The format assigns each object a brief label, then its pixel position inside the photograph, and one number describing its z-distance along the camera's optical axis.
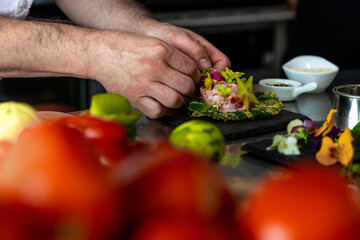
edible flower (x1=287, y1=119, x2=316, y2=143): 1.12
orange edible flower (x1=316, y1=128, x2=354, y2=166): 0.93
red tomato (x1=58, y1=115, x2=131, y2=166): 0.39
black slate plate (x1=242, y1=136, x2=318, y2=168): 1.01
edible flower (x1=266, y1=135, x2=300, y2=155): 1.04
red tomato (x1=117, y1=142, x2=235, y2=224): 0.34
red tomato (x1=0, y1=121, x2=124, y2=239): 0.31
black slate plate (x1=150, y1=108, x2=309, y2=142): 1.26
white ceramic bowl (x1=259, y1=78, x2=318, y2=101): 1.60
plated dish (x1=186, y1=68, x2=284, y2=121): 1.38
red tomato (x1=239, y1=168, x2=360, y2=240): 0.31
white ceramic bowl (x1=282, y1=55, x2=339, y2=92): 1.72
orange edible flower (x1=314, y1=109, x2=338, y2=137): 1.12
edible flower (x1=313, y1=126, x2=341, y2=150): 1.06
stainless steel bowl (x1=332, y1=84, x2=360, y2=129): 1.38
